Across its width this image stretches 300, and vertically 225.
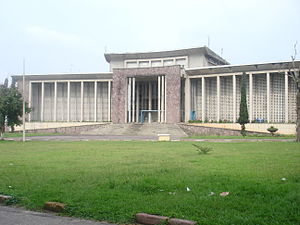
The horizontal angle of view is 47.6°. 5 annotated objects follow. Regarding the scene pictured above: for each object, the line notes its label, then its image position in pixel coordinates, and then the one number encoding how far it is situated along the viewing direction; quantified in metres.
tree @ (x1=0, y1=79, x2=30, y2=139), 29.28
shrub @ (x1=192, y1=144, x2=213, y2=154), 14.93
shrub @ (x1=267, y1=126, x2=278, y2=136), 40.59
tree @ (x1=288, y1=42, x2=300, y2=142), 26.08
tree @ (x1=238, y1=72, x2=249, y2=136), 40.97
